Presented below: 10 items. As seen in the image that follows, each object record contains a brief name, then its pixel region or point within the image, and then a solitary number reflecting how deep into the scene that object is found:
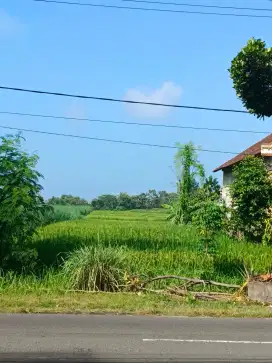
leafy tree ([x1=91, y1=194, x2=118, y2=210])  124.06
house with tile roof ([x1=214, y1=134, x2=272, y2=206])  27.95
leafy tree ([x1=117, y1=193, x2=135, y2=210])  119.38
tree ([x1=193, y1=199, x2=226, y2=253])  16.89
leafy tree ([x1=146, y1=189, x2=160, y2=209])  115.38
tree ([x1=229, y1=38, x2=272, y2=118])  16.97
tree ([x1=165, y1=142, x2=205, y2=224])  44.28
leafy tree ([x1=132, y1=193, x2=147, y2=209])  116.25
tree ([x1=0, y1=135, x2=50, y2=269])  16.22
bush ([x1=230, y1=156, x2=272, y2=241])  24.42
